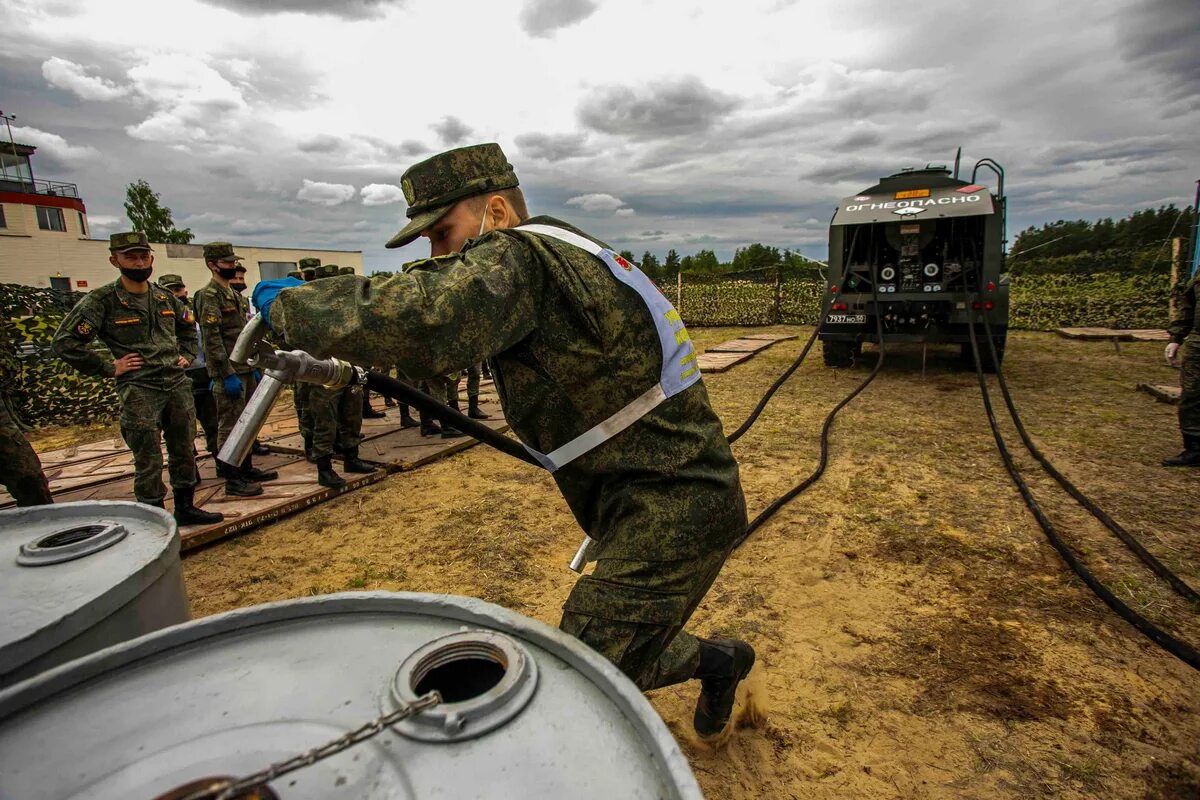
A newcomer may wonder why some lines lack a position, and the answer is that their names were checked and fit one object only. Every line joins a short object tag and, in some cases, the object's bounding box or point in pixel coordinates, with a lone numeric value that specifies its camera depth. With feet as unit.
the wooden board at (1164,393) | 20.50
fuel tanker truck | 24.77
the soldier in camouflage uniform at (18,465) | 11.41
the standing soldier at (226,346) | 15.93
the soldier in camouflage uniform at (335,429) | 15.28
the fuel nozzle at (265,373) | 4.19
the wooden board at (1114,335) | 34.59
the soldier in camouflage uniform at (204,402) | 16.51
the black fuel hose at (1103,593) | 7.68
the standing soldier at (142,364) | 12.28
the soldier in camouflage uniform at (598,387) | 4.16
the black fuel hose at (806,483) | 12.31
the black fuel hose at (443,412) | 5.81
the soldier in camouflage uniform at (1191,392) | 14.58
